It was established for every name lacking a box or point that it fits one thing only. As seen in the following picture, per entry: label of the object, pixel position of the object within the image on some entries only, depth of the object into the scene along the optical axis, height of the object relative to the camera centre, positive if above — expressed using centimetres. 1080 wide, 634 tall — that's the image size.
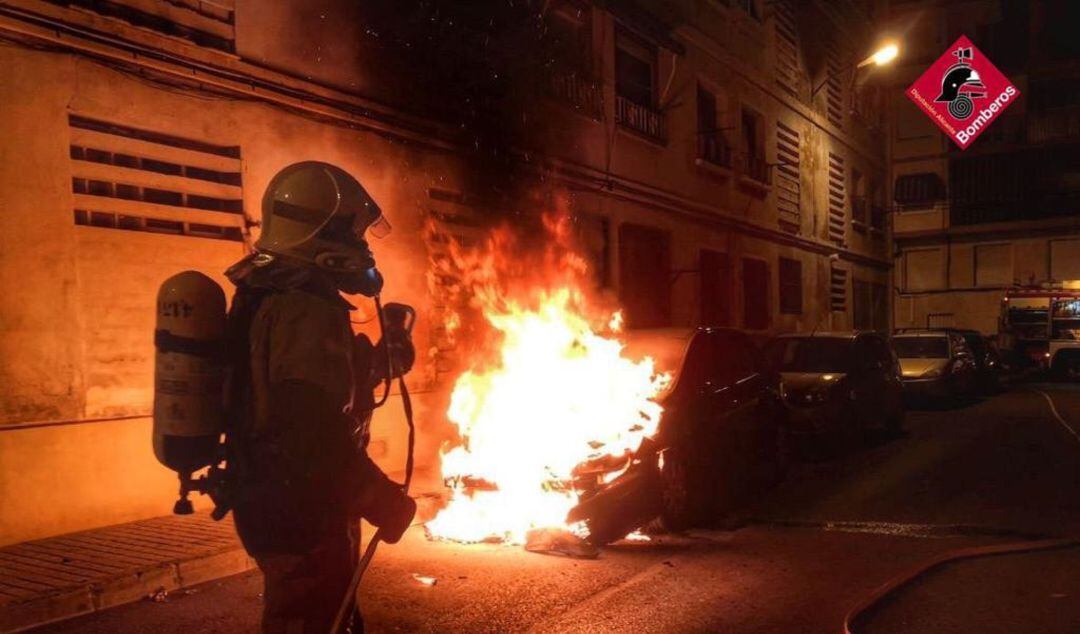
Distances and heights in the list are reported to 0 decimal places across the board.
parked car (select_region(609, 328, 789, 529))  688 -117
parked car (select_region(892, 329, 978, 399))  1703 -157
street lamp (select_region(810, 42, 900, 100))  1923 +523
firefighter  246 -32
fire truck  2416 -117
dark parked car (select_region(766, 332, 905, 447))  1104 -127
